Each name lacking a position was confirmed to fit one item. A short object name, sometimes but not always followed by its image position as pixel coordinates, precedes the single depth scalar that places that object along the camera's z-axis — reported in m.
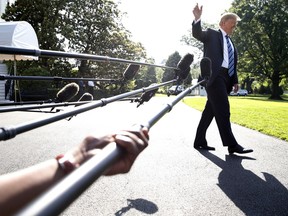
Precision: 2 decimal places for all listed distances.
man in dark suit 4.32
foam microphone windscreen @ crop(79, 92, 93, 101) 3.62
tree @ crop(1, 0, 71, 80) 22.79
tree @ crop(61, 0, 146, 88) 25.76
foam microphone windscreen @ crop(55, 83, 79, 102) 3.42
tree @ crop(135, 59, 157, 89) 63.38
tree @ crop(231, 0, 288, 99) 36.82
